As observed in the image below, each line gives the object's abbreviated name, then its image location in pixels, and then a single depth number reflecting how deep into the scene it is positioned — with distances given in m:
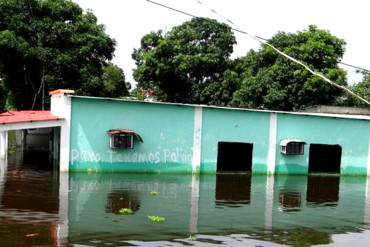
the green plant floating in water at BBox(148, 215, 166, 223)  11.14
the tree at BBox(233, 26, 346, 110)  29.84
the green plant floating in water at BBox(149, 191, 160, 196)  15.34
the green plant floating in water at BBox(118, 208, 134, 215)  11.95
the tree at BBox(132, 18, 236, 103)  33.56
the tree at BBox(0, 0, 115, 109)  28.27
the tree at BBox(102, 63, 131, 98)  38.94
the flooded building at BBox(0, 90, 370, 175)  20.23
